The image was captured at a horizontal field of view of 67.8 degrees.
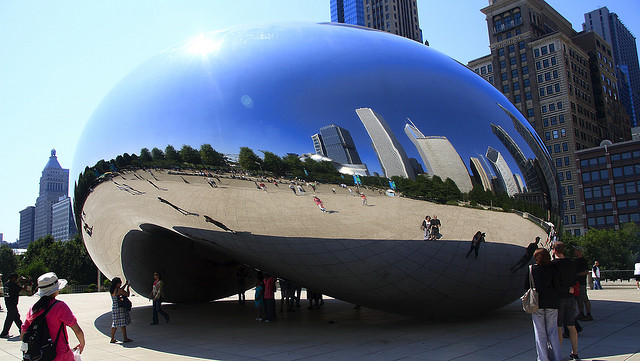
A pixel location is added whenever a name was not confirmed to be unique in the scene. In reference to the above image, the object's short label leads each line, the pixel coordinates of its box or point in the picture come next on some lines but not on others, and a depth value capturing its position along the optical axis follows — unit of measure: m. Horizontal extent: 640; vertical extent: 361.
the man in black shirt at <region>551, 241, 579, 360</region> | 5.57
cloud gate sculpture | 6.45
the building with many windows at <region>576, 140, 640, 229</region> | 80.25
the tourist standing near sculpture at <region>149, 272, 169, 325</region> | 9.97
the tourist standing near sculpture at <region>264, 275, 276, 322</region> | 9.99
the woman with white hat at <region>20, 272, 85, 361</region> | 4.25
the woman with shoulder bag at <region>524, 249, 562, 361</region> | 5.44
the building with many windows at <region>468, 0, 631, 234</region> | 90.88
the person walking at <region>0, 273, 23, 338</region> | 9.69
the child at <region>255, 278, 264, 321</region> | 10.21
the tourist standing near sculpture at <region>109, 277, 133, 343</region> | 8.12
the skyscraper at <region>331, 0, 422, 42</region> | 146.88
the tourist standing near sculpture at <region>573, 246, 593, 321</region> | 8.12
